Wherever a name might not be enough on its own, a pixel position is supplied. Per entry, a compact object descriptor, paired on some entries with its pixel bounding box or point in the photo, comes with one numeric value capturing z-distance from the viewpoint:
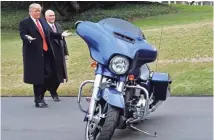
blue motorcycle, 5.79
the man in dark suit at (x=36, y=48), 8.55
